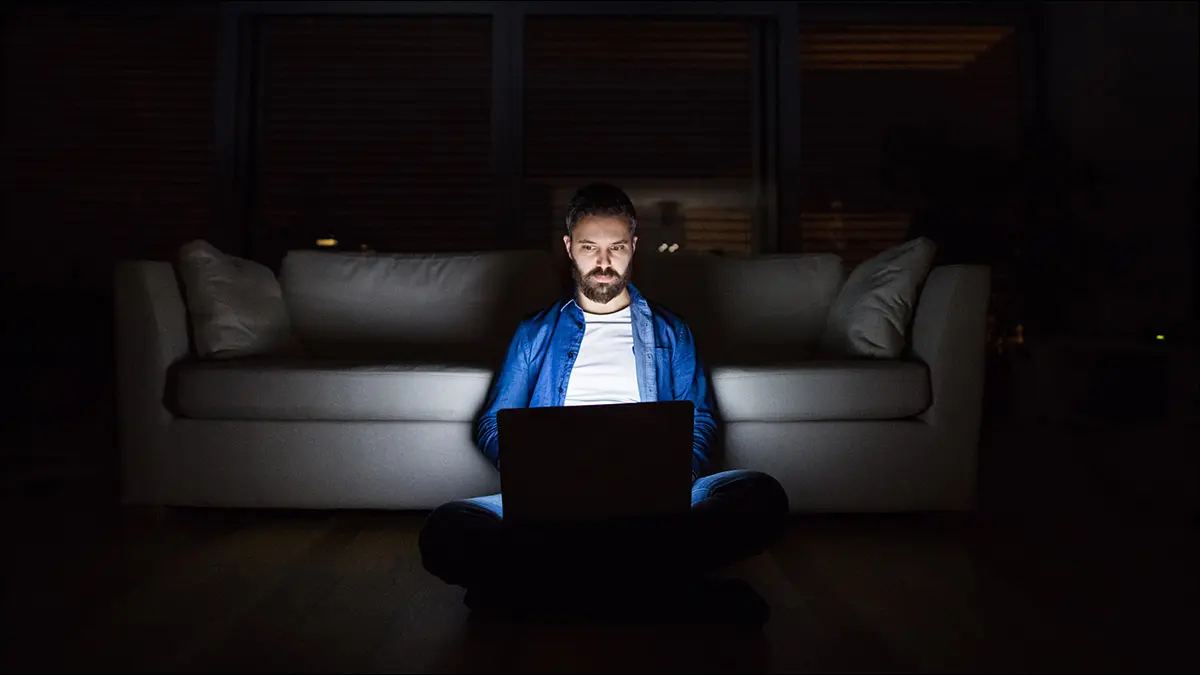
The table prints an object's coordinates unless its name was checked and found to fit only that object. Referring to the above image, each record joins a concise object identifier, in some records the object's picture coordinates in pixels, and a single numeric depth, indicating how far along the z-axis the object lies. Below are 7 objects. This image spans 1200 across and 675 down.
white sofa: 2.21
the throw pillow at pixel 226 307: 2.40
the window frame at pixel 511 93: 4.27
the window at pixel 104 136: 4.53
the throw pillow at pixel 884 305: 2.37
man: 1.40
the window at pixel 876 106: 4.53
